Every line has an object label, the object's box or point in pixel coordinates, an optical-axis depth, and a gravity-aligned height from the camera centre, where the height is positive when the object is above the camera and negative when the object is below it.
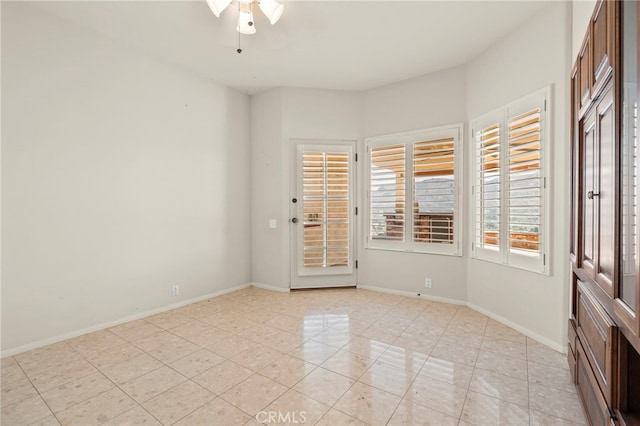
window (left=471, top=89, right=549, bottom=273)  2.70 +0.28
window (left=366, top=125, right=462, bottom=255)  3.70 +0.27
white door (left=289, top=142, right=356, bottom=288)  4.34 +0.06
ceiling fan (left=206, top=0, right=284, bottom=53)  2.25 +1.60
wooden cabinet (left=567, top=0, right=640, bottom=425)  1.06 -0.02
